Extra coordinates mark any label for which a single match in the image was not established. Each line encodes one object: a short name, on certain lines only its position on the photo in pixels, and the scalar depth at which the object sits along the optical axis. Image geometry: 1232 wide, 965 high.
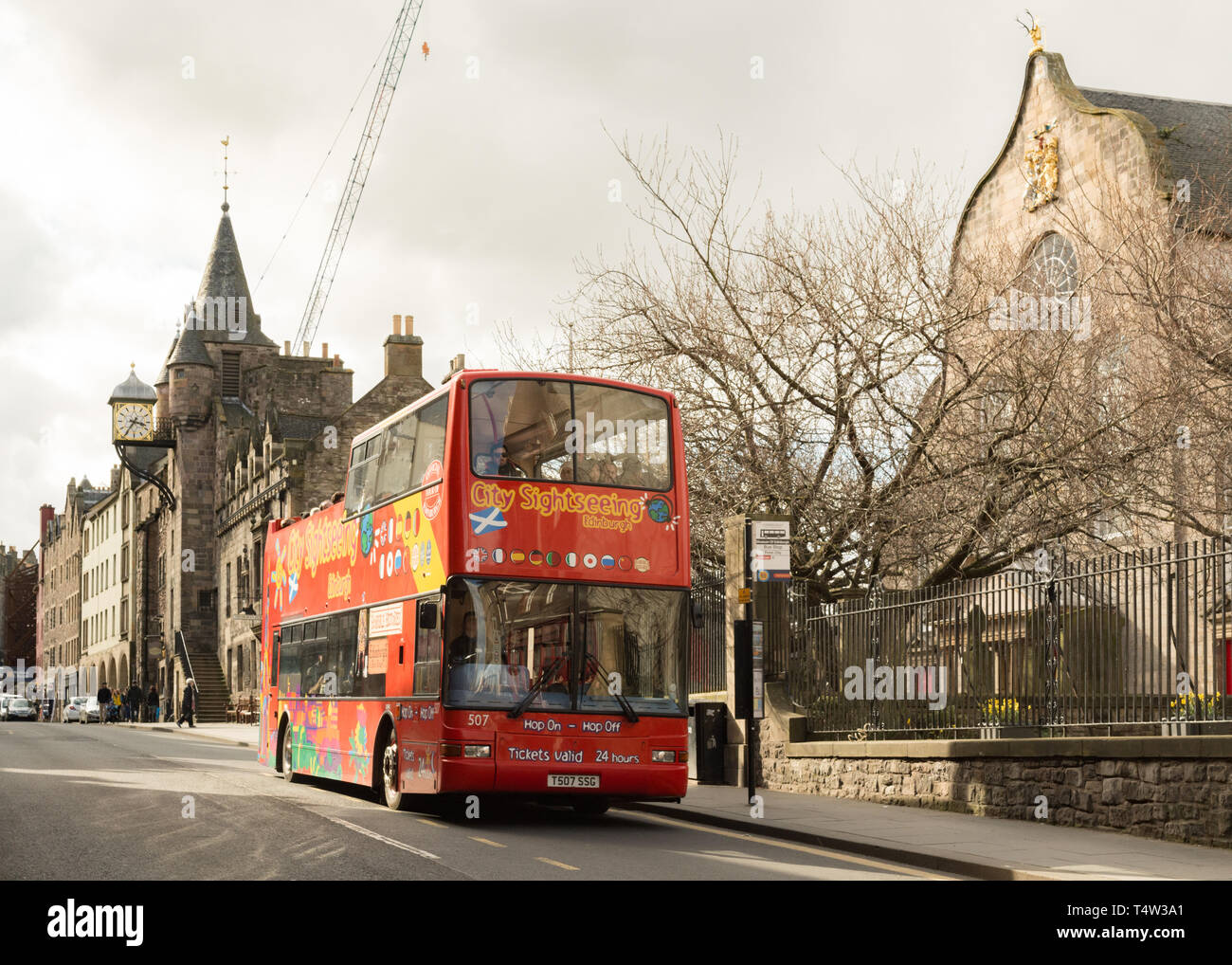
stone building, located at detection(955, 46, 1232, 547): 21.47
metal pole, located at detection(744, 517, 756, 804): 15.78
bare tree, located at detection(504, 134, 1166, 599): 19.78
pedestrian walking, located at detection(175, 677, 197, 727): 51.00
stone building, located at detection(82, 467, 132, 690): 85.25
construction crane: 83.44
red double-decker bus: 14.01
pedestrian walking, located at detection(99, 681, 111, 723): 63.15
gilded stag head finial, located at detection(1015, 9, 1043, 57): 35.97
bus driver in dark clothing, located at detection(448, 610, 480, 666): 14.01
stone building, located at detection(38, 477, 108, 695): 106.01
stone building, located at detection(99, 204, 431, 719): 54.28
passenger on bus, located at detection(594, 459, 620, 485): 14.59
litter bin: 20.25
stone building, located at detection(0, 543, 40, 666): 137.25
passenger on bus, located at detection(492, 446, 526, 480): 14.27
